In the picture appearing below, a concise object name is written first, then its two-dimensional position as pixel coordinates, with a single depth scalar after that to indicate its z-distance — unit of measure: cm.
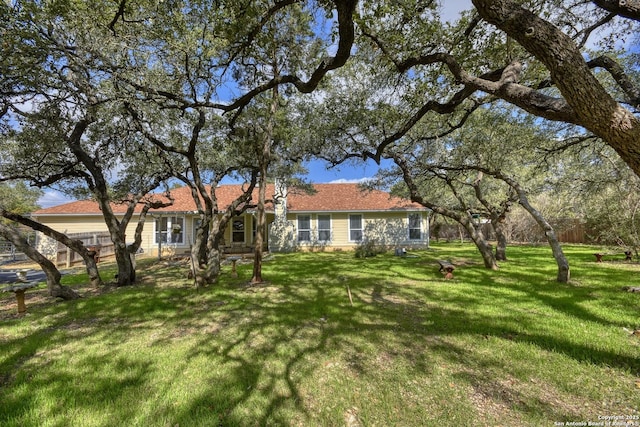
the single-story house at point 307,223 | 1780
